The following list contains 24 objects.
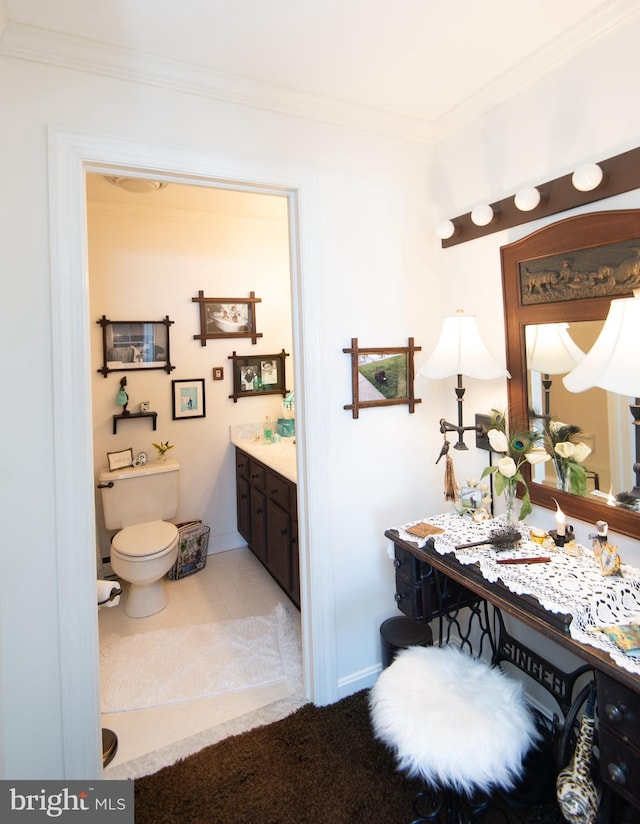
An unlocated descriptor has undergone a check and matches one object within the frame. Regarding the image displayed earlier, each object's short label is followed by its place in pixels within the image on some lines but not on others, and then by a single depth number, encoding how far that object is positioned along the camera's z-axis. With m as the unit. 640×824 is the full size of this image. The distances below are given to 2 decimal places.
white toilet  2.56
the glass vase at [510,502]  1.59
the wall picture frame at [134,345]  3.06
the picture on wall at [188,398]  3.29
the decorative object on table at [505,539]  1.54
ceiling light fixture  2.55
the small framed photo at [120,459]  3.00
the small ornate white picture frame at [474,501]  1.75
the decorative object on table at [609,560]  1.31
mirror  1.40
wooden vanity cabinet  2.51
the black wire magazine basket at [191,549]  3.15
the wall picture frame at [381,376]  1.94
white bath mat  2.07
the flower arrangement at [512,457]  1.53
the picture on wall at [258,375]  3.49
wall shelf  3.08
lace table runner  1.14
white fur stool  1.13
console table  1.00
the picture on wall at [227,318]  3.33
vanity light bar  1.35
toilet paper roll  2.20
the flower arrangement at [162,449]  3.19
